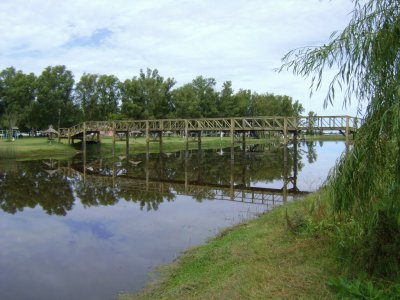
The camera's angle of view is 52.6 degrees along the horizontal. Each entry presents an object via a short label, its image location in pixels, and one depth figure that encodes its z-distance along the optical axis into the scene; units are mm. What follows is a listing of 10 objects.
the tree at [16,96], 59719
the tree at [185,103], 71438
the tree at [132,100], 68625
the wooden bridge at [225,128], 38250
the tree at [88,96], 70188
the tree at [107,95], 70938
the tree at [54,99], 61031
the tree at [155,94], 71000
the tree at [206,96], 76800
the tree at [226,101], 79750
